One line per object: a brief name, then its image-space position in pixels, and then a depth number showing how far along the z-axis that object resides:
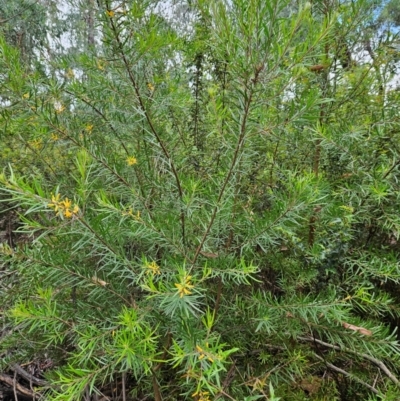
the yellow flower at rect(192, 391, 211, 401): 0.58
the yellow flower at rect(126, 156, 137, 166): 0.79
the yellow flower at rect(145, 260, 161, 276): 0.61
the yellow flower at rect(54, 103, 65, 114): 0.83
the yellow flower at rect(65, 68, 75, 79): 0.91
